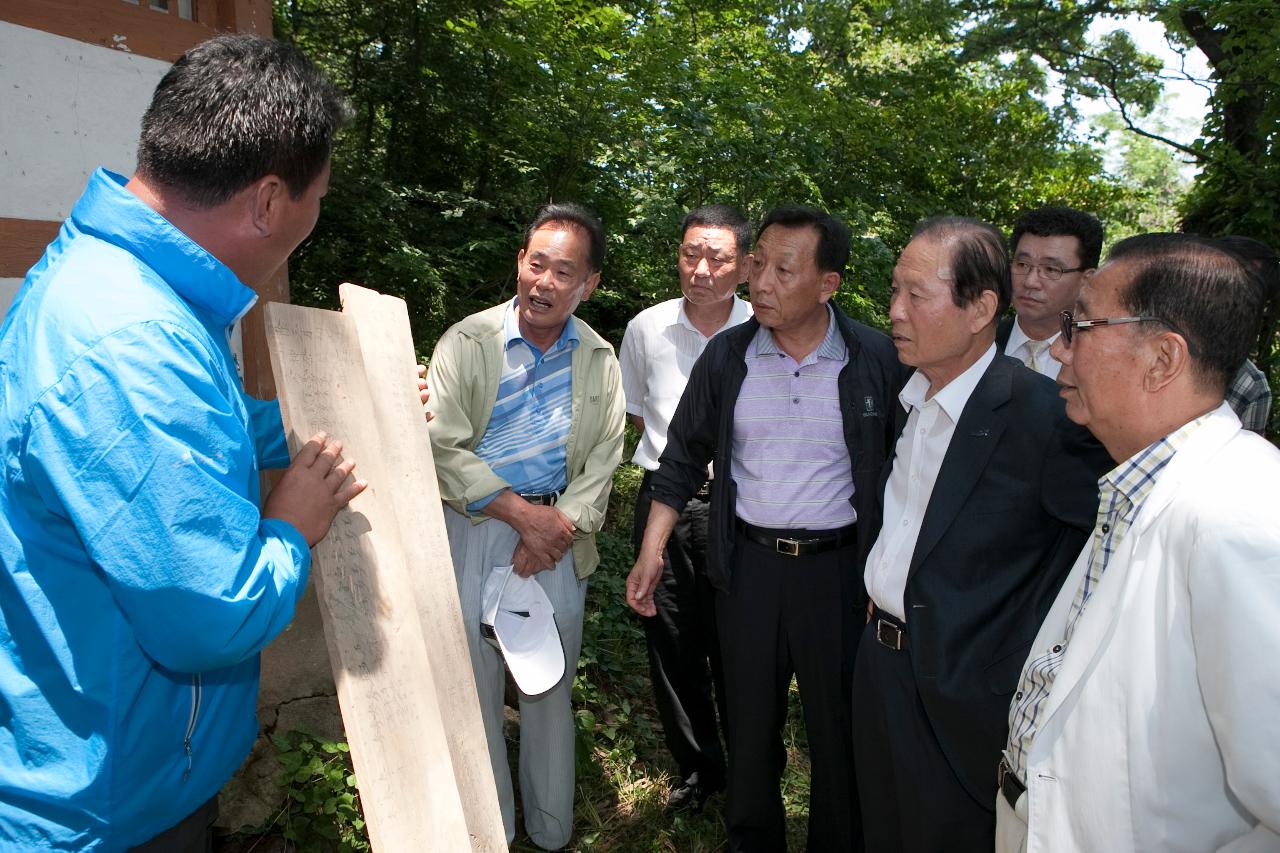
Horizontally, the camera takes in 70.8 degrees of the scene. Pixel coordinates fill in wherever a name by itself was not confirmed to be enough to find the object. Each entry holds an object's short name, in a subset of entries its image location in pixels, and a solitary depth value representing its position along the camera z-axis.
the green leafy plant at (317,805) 3.13
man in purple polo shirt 3.03
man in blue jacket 1.31
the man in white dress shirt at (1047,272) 3.70
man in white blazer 1.36
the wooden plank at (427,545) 2.01
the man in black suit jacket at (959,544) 2.33
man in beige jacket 3.10
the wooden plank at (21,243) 3.25
